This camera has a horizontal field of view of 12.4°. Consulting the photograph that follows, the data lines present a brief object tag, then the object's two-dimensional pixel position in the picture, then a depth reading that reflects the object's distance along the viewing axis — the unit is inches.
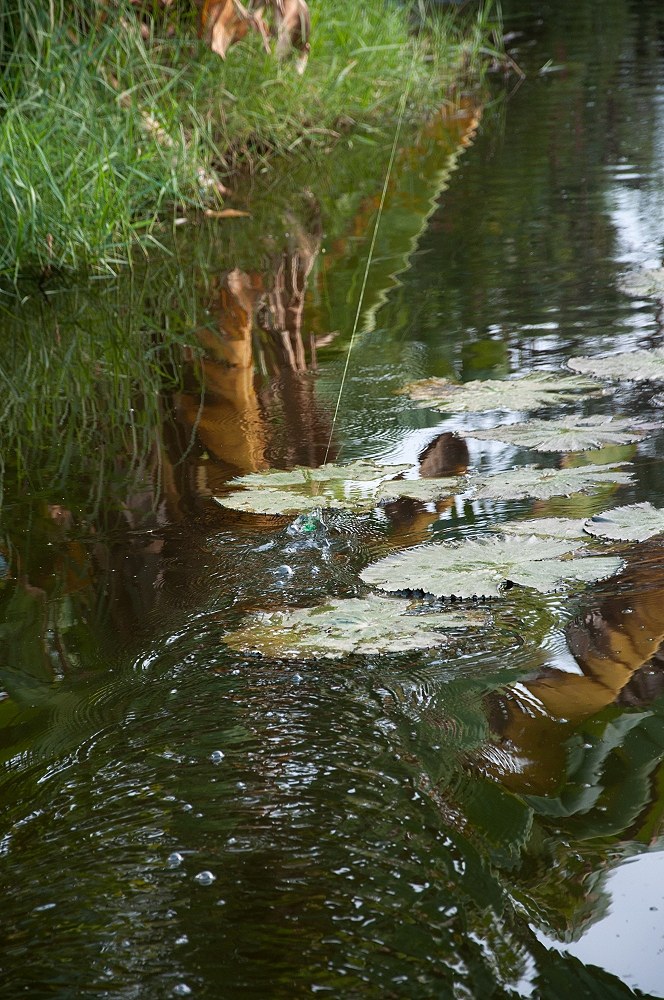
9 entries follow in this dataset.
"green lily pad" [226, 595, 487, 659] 147.2
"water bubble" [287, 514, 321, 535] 160.7
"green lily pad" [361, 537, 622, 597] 150.6
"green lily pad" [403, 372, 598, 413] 176.5
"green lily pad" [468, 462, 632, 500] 160.8
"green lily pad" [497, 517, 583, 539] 155.4
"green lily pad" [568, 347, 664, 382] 179.8
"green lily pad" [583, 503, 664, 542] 153.7
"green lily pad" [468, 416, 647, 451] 167.2
